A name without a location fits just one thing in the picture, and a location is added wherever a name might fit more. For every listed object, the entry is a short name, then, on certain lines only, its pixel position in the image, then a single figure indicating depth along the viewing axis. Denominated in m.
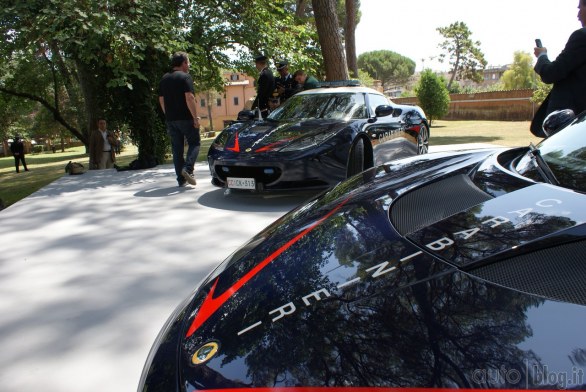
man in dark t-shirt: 6.71
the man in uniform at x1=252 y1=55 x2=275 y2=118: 8.73
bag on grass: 9.55
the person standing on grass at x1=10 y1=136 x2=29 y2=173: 20.25
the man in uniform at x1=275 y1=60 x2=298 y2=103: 9.10
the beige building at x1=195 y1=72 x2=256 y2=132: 77.69
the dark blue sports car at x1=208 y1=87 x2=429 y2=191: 5.12
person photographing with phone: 3.93
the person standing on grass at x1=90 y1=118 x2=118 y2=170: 11.25
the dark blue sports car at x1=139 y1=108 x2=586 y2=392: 1.00
